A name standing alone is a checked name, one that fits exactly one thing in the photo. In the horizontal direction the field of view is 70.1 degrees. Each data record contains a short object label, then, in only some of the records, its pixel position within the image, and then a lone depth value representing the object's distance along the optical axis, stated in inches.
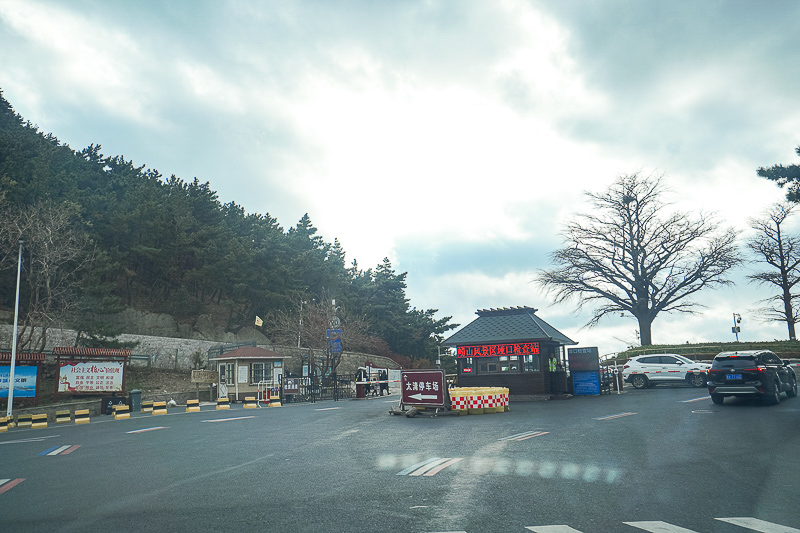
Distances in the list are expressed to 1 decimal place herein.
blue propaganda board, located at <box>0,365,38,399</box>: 1067.3
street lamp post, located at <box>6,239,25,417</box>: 1015.1
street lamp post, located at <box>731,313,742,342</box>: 1719.2
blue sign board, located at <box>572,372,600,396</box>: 1115.3
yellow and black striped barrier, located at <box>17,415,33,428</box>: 933.8
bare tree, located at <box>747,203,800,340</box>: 1713.8
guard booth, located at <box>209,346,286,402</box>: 1416.1
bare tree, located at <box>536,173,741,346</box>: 1688.0
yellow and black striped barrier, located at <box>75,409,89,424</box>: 954.7
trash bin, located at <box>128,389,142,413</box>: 1140.5
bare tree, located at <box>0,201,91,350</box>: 1317.7
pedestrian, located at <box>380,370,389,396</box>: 1522.4
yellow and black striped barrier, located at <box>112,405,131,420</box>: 994.7
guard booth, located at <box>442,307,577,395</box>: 1090.1
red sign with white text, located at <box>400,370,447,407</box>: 848.3
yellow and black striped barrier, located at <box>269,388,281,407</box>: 1225.8
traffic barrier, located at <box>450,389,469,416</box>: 837.8
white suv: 1149.7
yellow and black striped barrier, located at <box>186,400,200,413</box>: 1093.5
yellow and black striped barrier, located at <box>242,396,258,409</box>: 1192.2
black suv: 754.8
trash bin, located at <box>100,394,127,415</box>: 1124.5
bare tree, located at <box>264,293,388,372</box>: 2095.2
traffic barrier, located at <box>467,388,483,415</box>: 837.2
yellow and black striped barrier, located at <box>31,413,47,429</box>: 912.3
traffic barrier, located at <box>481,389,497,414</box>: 842.8
